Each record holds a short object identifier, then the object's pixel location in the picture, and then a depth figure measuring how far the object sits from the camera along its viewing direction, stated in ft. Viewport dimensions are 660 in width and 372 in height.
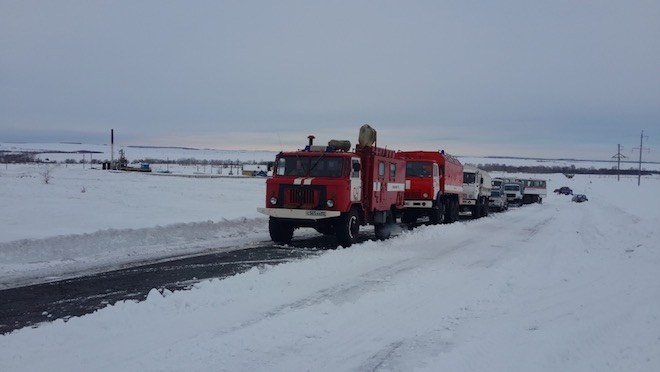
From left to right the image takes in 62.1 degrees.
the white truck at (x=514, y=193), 156.66
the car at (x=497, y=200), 126.62
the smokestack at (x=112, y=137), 224.68
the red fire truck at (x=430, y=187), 72.49
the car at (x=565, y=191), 257.34
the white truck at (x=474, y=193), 95.71
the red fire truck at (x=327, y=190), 47.57
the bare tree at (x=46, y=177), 111.91
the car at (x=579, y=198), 181.16
